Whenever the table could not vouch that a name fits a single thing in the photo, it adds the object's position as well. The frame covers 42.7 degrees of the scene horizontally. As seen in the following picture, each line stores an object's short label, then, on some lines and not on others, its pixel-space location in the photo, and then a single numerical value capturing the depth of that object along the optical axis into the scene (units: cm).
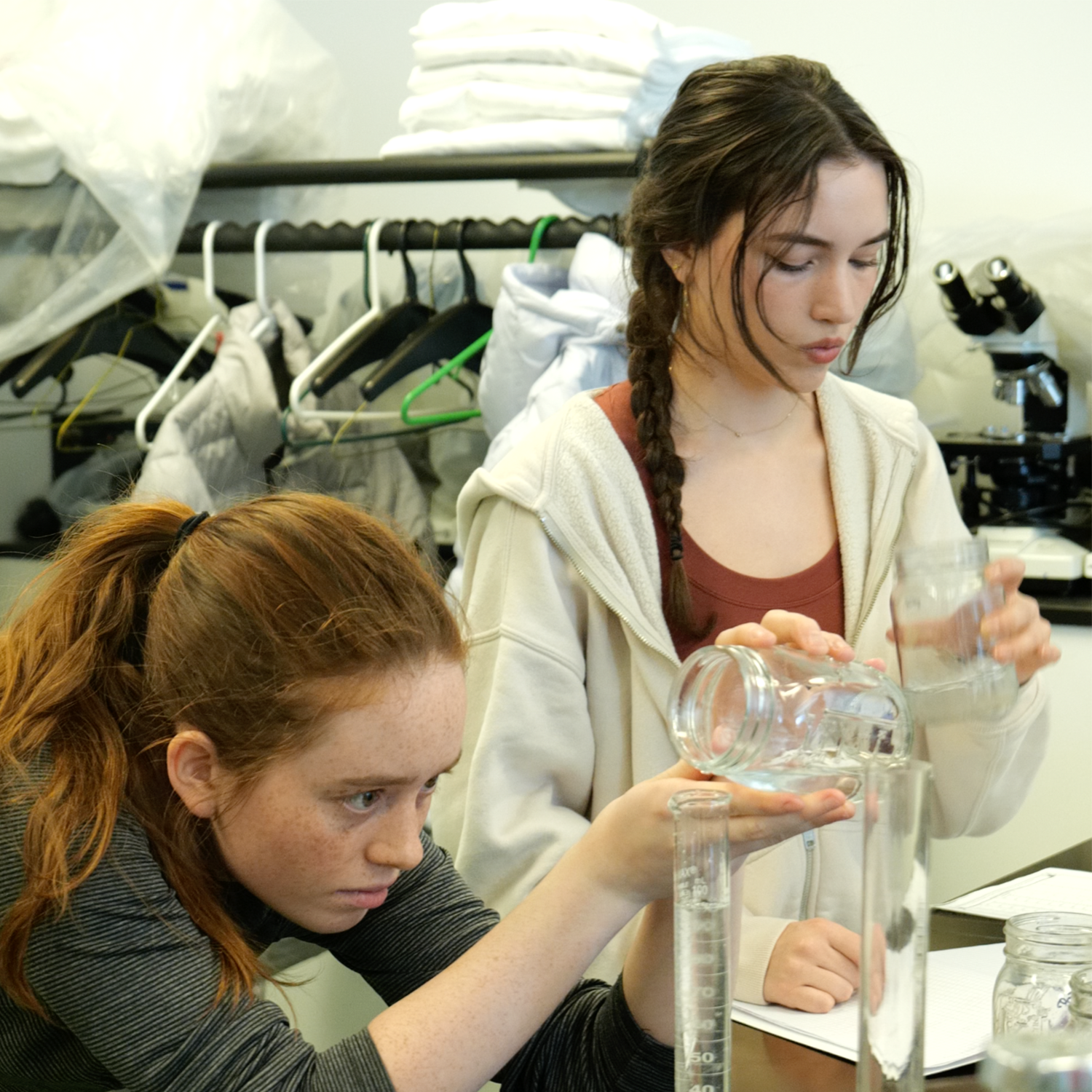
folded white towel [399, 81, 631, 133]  189
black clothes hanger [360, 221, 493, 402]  195
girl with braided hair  121
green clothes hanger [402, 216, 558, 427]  192
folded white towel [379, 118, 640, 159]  188
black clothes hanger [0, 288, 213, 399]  214
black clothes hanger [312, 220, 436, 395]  203
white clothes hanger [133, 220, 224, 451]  207
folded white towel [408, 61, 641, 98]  188
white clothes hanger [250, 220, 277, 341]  208
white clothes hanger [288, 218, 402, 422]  197
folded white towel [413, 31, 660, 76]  186
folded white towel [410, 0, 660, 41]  188
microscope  188
